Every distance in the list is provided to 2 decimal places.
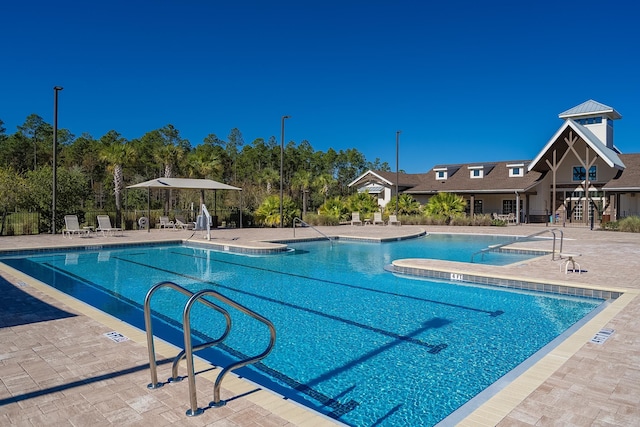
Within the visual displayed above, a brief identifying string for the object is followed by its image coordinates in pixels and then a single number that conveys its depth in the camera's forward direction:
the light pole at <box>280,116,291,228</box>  23.55
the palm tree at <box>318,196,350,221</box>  29.62
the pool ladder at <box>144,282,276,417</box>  3.17
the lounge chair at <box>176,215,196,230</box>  21.16
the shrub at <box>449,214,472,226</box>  27.36
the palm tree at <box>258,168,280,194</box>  44.95
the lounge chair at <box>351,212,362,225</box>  28.19
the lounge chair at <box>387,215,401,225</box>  27.52
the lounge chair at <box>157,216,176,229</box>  21.28
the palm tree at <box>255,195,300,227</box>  24.73
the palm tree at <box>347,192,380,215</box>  30.84
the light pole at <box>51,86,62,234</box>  17.04
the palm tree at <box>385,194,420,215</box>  30.73
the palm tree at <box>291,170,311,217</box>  41.05
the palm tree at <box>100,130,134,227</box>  30.56
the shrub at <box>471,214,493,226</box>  27.20
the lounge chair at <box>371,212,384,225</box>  28.39
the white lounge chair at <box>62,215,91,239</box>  16.99
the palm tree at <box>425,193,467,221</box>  28.58
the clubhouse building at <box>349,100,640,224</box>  26.81
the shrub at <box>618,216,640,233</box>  21.55
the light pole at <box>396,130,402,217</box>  29.27
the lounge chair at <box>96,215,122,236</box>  18.04
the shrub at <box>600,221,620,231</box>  22.47
